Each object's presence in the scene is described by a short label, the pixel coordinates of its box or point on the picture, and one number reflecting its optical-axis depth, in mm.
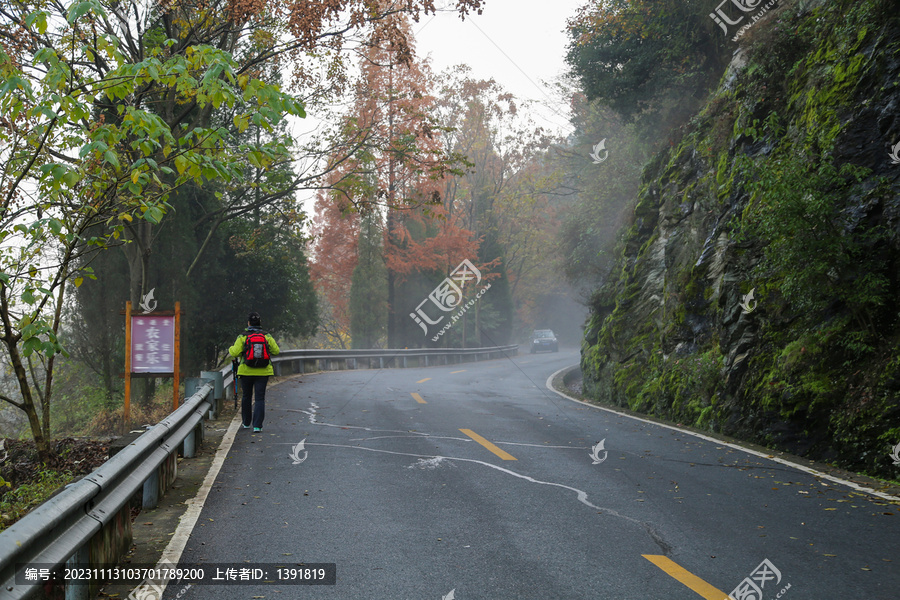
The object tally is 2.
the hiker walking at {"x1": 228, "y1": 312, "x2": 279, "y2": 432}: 10445
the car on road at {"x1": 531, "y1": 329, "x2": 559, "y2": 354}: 54781
